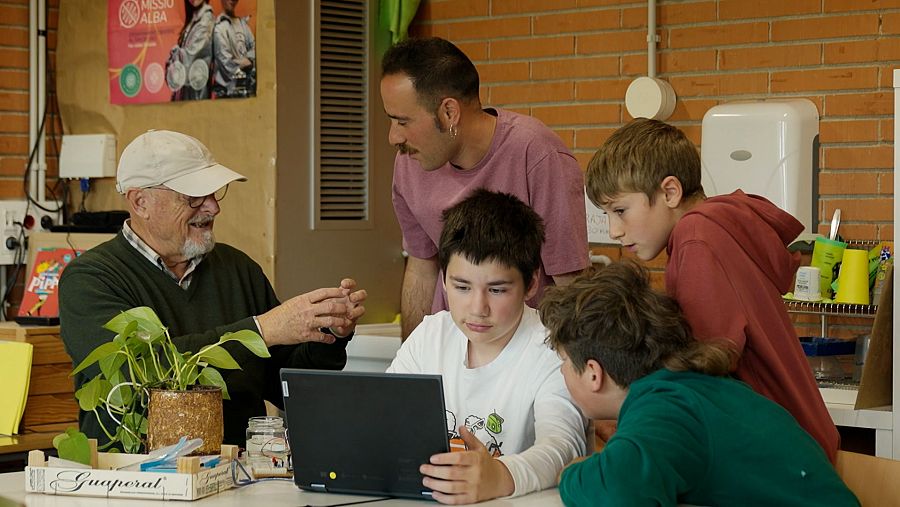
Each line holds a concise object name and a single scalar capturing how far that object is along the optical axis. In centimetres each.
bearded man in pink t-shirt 288
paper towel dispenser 360
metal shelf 349
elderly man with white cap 270
